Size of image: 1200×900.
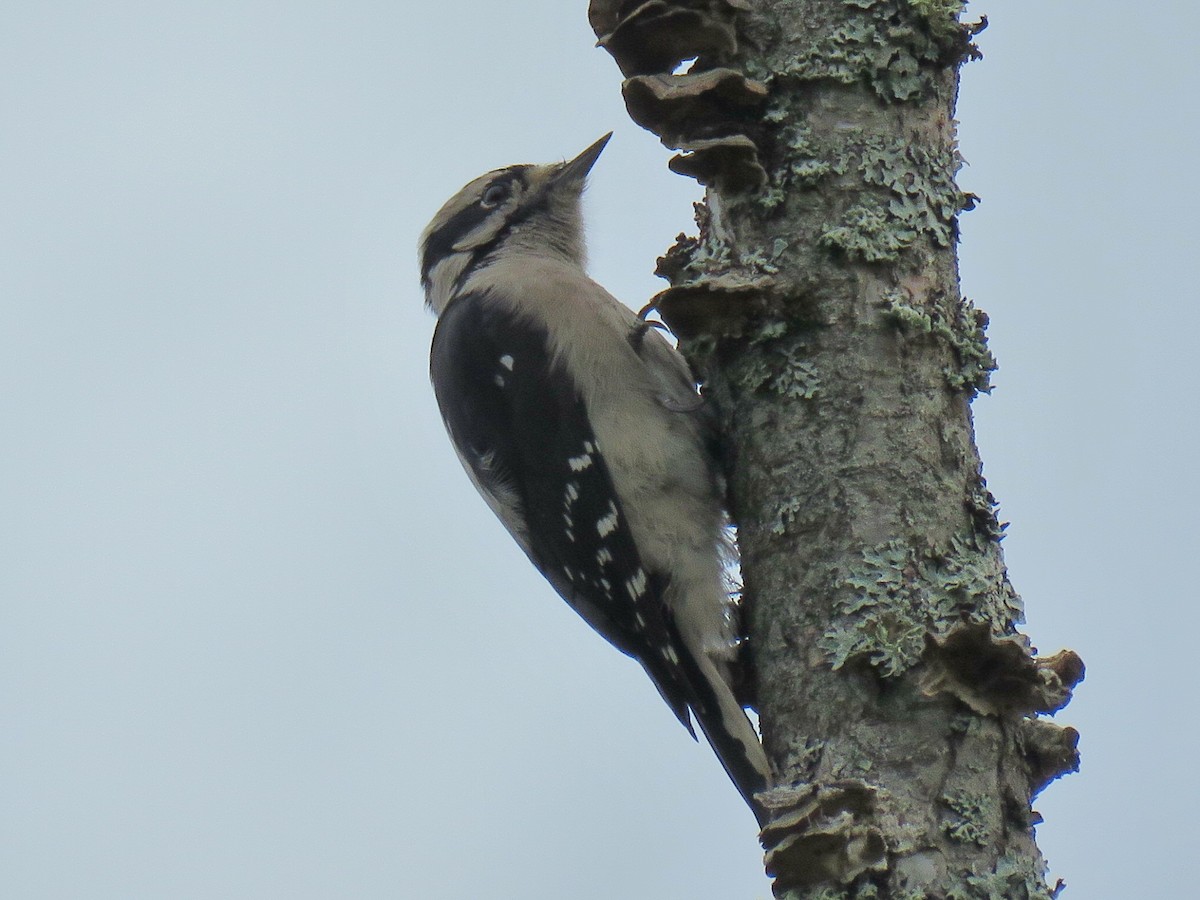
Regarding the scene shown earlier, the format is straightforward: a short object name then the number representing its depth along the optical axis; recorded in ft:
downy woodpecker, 21.56
